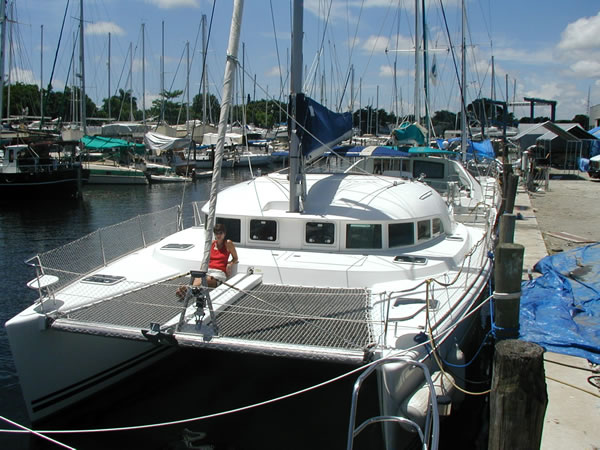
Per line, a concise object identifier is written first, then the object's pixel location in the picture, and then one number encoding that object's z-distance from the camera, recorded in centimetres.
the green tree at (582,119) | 8425
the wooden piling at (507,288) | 770
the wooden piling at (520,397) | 454
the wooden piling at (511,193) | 1644
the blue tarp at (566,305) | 865
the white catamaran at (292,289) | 631
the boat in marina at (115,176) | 4244
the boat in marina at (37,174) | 3300
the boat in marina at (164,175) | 4369
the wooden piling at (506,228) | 1172
